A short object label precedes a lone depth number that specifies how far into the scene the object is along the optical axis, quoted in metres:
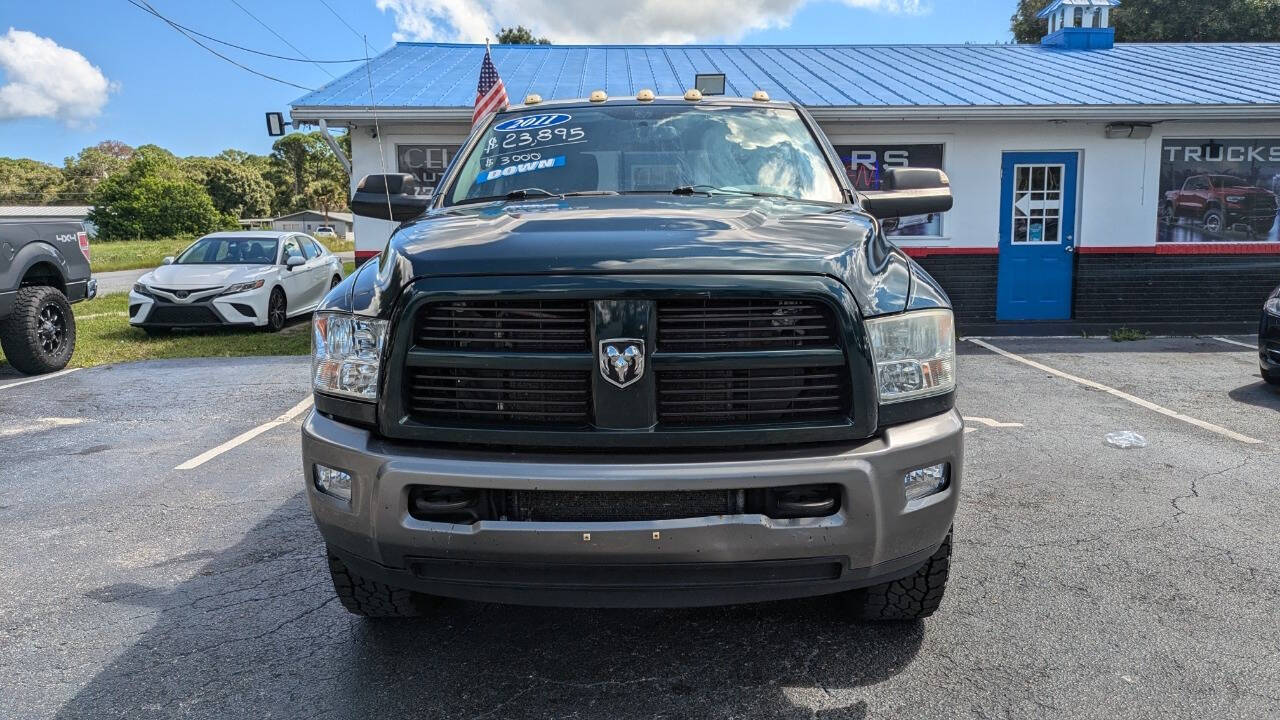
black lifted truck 8.59
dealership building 12.01
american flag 9.60
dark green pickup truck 2.38
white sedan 11.96
